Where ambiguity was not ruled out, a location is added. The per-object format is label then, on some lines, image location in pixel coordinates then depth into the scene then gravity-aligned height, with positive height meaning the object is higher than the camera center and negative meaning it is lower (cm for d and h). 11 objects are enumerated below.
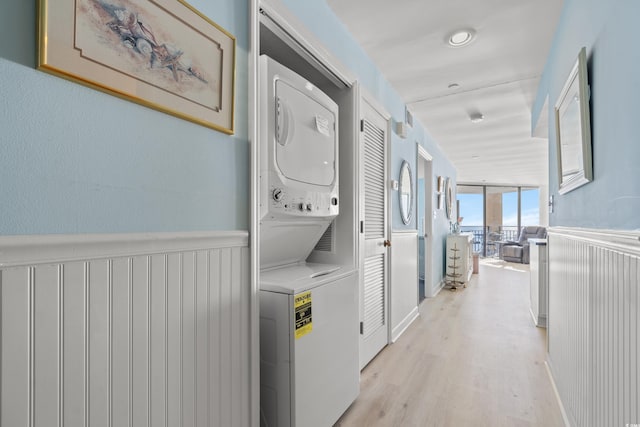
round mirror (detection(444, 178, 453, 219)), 580 +36
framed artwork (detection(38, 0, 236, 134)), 73 +46
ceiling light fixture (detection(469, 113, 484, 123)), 380 +123
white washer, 136 -61
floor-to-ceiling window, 999 +18
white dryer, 140 +27
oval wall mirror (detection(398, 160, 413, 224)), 325 +26
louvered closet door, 237 -17
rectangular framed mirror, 137 +44
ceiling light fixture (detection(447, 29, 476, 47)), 217 +127
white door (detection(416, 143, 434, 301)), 458 -13
